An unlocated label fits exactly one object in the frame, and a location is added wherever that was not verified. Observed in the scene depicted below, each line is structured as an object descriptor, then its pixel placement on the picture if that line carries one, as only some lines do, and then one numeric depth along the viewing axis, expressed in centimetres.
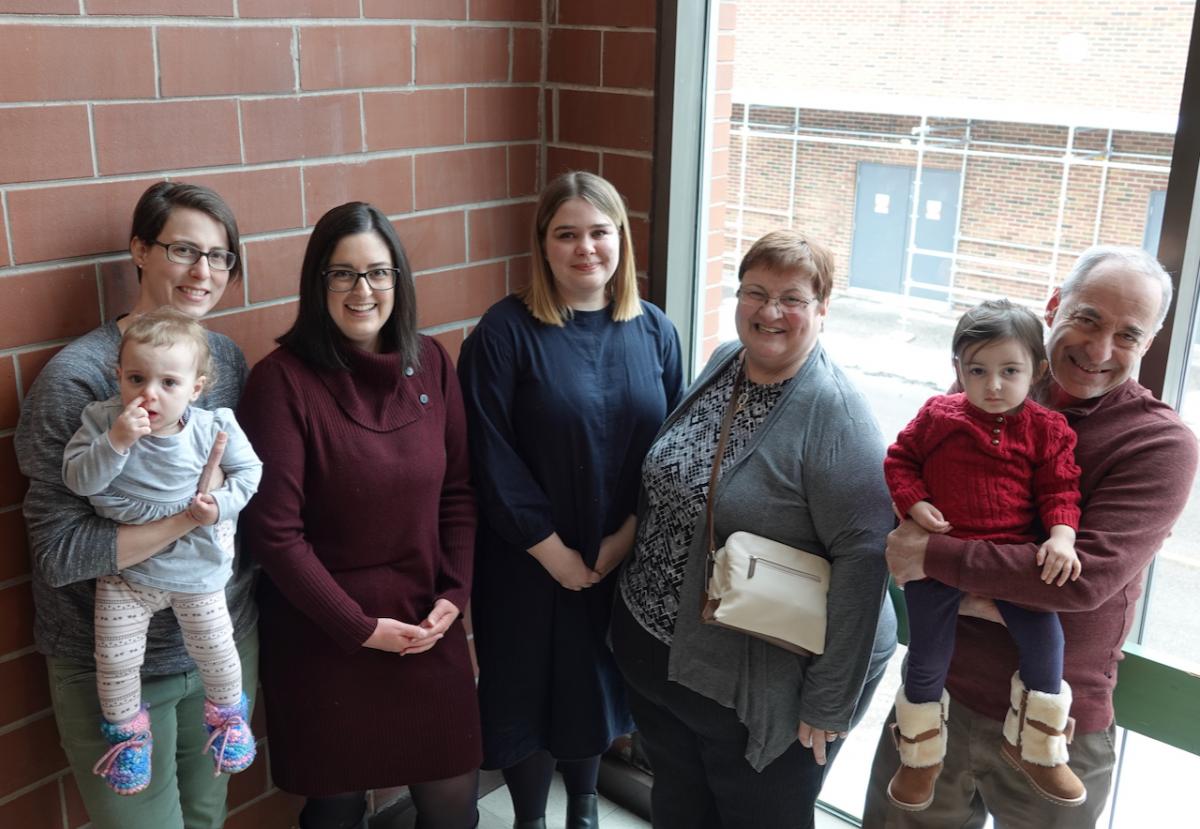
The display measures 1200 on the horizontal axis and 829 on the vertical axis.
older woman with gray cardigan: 193
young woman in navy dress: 225
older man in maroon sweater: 173
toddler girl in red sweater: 173
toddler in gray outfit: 178
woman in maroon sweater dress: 205
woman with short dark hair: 187
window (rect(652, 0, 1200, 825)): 201
